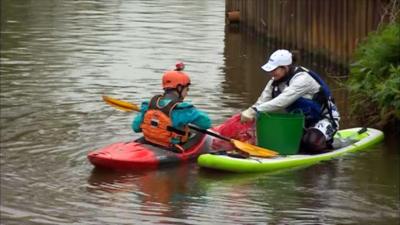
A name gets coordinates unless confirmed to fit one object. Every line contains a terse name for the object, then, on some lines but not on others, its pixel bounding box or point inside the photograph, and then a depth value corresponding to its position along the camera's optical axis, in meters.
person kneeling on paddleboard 12.48
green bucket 12.32
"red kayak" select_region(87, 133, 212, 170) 11.86
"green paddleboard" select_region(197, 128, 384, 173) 11.93
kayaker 12.01
